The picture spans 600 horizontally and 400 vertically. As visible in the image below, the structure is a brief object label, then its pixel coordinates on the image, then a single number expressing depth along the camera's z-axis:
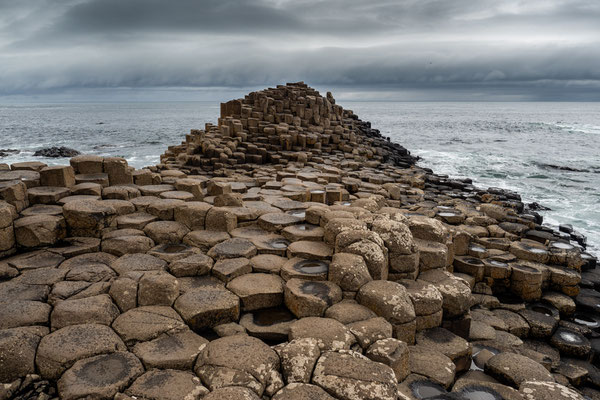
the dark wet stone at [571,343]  6.34
